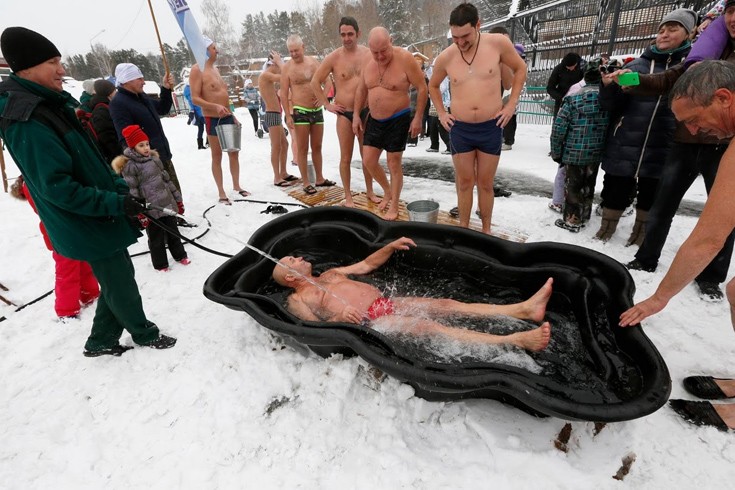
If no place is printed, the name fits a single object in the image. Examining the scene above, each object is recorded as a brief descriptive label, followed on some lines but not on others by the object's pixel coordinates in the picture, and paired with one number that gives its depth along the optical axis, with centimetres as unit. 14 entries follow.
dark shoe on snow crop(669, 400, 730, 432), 191
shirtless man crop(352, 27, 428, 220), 387
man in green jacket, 194
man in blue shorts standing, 329
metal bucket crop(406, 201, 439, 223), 397
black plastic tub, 180
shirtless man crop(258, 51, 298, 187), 632
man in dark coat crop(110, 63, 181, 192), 395
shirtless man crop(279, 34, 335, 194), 539
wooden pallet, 414
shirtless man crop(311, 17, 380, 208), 425
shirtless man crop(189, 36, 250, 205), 494
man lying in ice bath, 237
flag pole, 532
